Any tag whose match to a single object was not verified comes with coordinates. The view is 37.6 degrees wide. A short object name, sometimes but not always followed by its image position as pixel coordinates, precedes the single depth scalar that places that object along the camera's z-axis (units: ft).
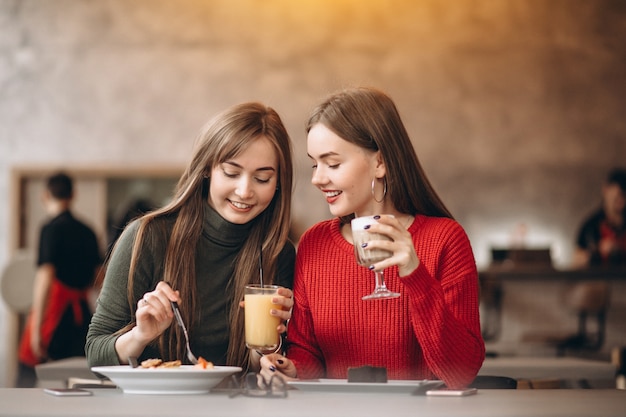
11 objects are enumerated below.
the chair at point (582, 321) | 23.52
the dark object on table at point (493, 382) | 7.77
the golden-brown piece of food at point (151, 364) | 6.34
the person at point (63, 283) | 19.01
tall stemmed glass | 6.75
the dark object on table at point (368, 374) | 6.40
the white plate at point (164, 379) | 6.03
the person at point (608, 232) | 25.46
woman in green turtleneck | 7.97
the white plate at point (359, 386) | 6.20
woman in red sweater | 7.72
